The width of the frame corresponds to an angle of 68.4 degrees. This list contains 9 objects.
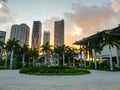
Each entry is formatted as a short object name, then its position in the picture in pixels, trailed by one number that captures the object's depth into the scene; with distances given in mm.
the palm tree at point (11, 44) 34499
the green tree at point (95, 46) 28771
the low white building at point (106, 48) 30112
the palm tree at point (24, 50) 40460
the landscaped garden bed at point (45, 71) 16178
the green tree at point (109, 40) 24126
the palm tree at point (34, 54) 47235
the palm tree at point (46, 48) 44707
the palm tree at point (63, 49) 44609
